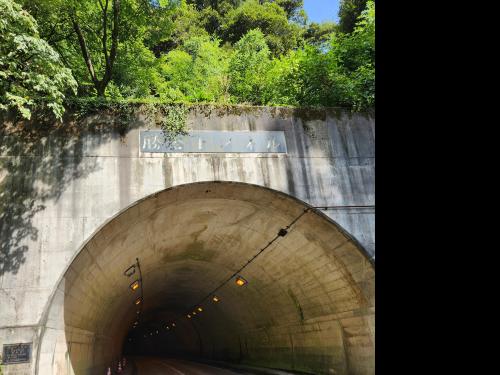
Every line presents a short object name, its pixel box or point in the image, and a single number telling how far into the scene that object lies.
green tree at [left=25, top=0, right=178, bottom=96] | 11.69
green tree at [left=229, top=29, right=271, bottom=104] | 16.83
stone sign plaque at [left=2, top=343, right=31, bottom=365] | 7.38
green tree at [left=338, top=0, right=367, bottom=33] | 30.25
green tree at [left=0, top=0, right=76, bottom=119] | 7.53
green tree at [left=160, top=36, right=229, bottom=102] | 20.51
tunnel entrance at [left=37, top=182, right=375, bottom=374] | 9.45
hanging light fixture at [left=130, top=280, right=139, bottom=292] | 14.45
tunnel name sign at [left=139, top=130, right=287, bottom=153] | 9.66
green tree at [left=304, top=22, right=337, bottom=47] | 38.31
